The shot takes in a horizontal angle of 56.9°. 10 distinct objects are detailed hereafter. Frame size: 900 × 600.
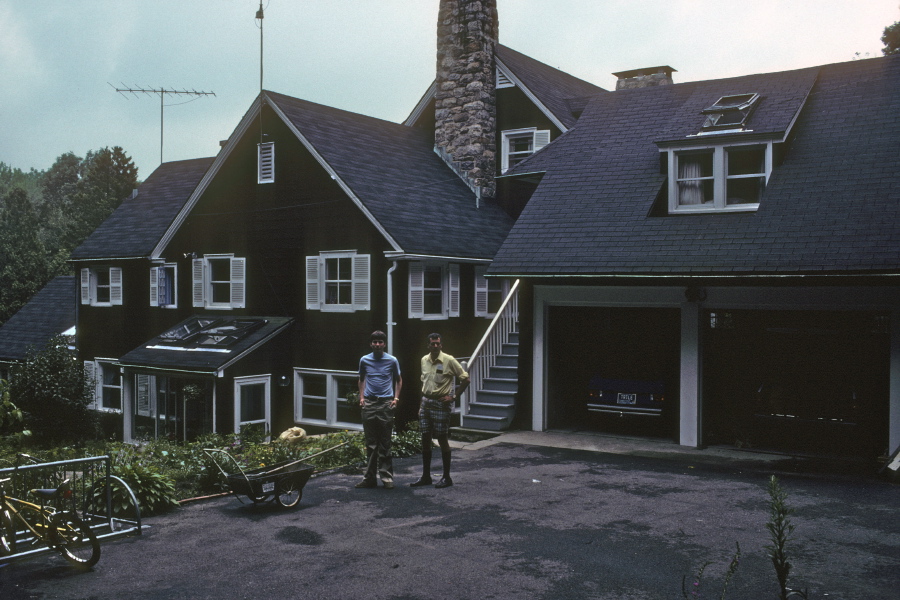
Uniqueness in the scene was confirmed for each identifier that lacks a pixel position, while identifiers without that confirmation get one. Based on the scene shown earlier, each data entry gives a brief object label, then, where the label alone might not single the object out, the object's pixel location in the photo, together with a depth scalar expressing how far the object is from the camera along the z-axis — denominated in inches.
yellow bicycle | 317.1
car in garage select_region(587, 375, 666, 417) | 644.1
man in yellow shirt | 473.7
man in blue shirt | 474.0
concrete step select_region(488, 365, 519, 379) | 715.4
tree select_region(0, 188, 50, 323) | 1793.8
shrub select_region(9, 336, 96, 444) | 1011.9
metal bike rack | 327.3
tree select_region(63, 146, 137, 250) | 2442.2
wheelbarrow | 410.3
